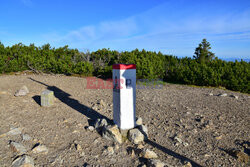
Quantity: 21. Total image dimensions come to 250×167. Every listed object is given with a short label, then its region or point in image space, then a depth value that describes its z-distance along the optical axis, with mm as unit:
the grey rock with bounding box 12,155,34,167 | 2576
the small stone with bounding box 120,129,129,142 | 3646
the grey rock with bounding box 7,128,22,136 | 3554
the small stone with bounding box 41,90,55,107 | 5270
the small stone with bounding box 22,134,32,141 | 3377
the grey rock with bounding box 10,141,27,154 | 2953
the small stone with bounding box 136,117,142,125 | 4164
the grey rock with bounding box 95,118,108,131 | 3906
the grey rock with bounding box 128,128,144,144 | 3455
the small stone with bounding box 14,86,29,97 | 6090
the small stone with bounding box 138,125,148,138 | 3649
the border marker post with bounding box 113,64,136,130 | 3395
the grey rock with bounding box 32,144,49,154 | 2996
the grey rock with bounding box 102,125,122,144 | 3451
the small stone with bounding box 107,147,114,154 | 3092
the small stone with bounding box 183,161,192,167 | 2771
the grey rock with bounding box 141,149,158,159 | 2939
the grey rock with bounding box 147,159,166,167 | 2627
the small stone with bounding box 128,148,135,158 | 3032
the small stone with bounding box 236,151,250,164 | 2884
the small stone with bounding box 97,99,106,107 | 5582
